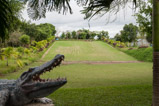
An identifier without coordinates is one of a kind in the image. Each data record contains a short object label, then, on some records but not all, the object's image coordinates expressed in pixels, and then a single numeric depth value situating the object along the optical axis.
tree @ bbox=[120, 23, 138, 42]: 36.31
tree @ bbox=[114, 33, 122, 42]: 43.38
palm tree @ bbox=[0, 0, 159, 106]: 2.57
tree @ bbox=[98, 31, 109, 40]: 51.46
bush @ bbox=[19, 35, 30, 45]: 20.11
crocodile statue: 2.27
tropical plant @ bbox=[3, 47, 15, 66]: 7.63
